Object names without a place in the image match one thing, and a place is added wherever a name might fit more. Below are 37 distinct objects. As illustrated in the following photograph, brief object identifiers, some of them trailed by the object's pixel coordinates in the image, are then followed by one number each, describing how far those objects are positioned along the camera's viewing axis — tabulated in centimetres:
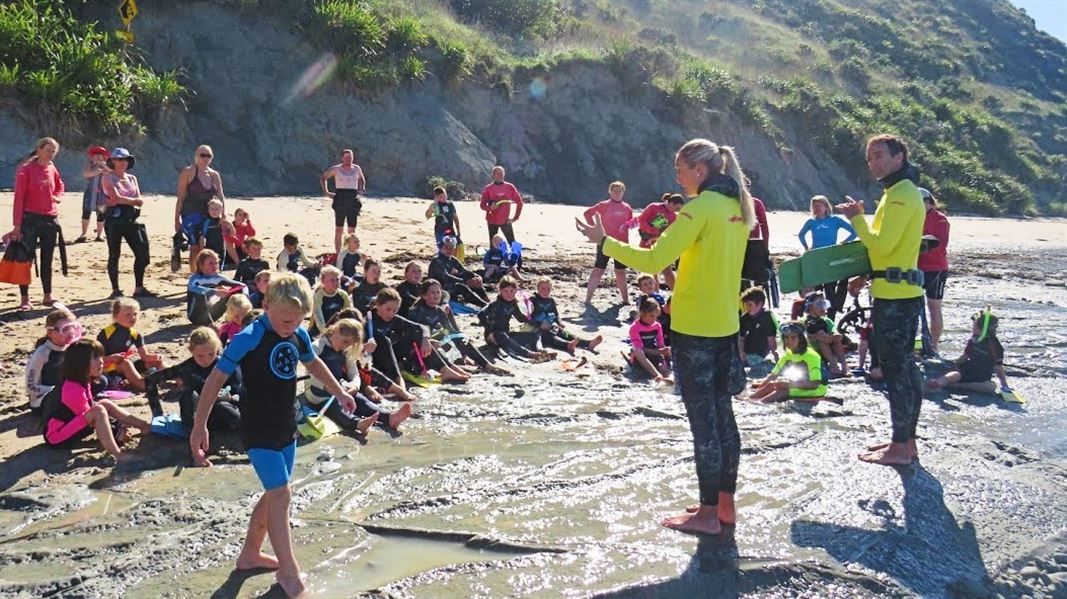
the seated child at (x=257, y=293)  809
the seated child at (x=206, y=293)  844
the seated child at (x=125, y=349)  661
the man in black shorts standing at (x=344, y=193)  1238
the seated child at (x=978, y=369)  831
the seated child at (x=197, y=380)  583
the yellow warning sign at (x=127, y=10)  1631
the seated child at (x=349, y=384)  636
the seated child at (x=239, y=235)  1045
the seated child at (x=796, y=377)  766
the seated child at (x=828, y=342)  888
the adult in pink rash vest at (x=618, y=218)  1190
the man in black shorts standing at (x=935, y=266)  947
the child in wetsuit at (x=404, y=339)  782
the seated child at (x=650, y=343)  868
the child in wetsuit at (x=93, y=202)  1203
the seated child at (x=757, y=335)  922
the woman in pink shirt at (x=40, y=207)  862
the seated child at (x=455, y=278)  1074
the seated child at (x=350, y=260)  1034
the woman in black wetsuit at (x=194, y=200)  984
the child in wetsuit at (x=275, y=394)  404
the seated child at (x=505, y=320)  909
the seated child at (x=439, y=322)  849
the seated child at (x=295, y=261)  978
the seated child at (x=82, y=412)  557
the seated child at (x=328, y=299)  803
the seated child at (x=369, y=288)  864
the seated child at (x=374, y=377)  712
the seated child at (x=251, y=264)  930
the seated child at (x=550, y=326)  945
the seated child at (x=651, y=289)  1019
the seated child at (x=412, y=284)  905
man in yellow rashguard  559
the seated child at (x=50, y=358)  601
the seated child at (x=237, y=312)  672
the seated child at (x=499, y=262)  1205
